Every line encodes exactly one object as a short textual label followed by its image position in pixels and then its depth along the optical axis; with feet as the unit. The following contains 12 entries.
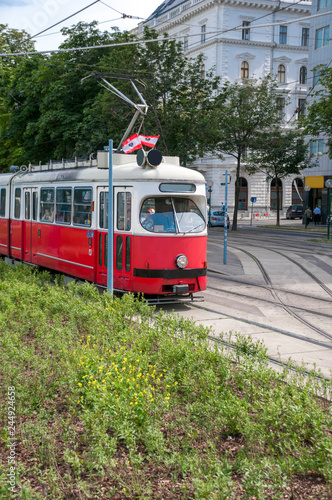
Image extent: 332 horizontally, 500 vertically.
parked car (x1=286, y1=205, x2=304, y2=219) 198.59
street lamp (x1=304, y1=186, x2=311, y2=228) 147.15
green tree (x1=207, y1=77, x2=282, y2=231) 125.59
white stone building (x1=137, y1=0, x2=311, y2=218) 206.49
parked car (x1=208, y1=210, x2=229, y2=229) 154.67
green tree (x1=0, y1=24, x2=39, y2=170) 123.44
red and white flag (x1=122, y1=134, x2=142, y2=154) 42.04
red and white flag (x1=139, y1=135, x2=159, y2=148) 42.01
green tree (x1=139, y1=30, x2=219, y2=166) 89.81
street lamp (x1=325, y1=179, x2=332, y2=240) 104.59
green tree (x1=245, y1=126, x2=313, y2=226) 135.95
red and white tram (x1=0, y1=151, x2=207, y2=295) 39.29
